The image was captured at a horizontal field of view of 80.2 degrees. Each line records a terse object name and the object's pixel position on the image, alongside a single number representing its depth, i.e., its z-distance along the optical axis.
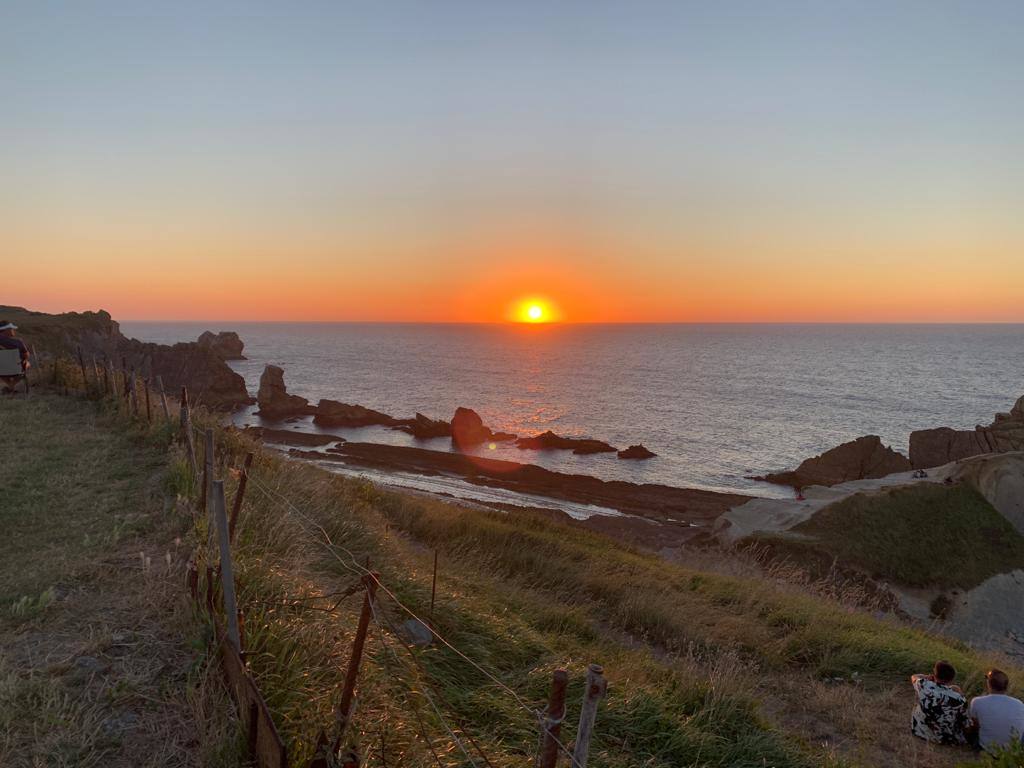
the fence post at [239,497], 5.30
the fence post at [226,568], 4.12
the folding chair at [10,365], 14.60
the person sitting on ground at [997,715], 6.73
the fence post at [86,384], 14.95
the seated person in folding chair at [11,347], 14.77
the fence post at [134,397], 12.09
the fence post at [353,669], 3.22
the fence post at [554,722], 2.93
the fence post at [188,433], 7.86
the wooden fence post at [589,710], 2.84
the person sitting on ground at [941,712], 6.96
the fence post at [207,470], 5.71
